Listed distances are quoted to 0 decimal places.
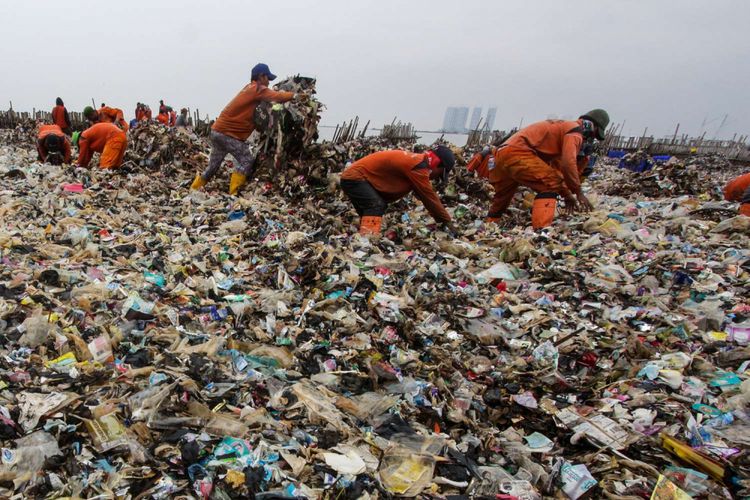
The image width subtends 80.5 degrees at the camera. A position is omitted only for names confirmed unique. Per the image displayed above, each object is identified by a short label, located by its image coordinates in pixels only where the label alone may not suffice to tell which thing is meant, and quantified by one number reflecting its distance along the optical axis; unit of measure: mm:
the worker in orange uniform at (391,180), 4340
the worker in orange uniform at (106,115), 9266
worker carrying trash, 5441
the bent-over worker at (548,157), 4500
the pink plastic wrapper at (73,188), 5127
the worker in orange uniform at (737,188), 5275
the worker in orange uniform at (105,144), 6473
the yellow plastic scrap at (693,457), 1691
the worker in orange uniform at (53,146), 6902
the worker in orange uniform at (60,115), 11141
